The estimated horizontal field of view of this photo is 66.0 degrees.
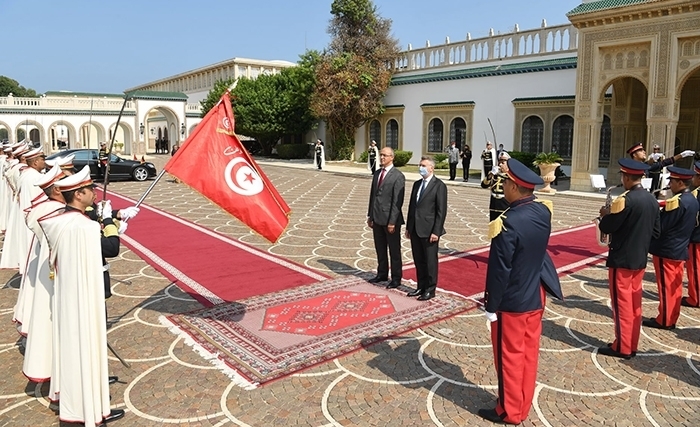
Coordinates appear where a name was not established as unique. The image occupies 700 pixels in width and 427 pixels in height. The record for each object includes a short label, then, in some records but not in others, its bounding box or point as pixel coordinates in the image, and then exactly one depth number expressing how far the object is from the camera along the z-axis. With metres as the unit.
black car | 18.53
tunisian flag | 4.50
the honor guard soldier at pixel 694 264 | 5.48
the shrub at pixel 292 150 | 34.09
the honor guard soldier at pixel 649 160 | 6.04
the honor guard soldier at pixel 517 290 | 3.27
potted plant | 16.75
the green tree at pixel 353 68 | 27.39
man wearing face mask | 5.80
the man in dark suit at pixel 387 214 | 6.21
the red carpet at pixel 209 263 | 6.27
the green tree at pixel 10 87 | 74.56
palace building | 14.55
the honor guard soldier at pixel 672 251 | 5.01
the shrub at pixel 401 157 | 25.95
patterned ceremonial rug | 4.31
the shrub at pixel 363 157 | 29.42
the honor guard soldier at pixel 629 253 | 4.36
